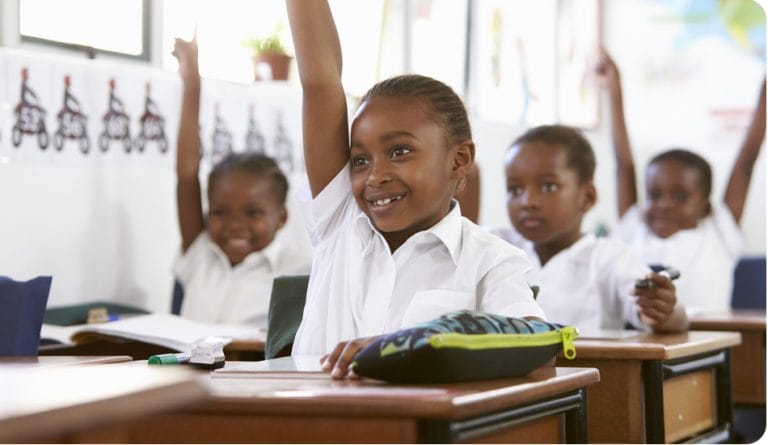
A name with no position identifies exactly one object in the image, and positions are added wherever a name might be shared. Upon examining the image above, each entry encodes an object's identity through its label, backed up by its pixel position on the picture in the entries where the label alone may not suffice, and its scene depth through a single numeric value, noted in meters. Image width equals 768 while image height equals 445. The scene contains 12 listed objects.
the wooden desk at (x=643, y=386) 2.23
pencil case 1.41
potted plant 4.32
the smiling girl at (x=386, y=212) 1.96
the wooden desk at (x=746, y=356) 3.31
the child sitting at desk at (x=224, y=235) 3.52
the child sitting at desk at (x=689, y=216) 4.51
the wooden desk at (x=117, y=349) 2.72
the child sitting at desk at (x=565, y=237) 3.09
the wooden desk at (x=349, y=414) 1.27
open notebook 2.70
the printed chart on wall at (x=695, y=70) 6.57
